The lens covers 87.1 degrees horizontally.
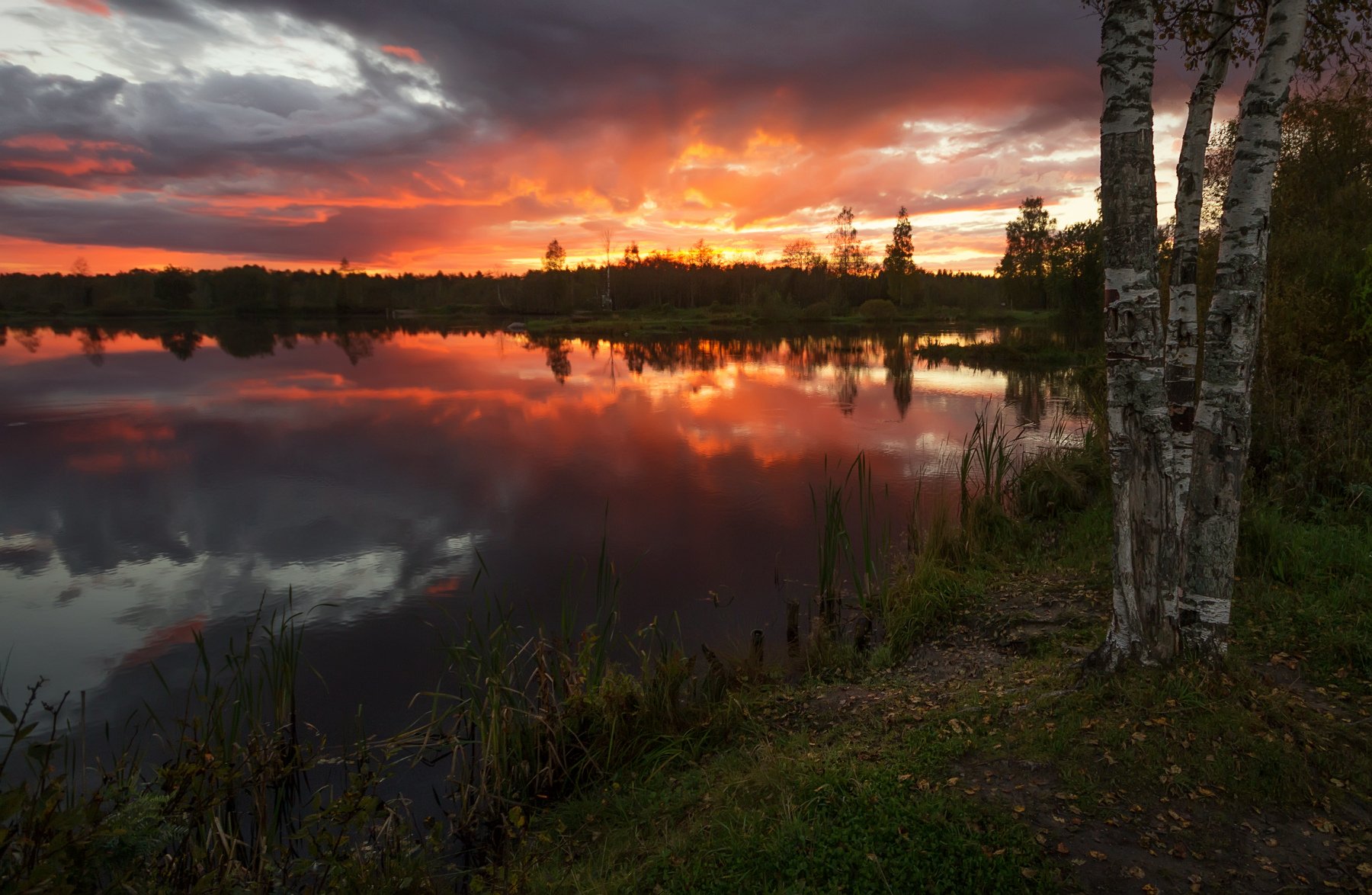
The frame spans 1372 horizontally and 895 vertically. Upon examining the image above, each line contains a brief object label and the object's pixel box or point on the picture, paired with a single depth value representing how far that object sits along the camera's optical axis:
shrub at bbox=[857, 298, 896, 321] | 77.31
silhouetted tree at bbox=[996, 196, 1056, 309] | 68.19
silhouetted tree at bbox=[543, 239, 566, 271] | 105.50
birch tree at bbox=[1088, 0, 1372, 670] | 3.87
